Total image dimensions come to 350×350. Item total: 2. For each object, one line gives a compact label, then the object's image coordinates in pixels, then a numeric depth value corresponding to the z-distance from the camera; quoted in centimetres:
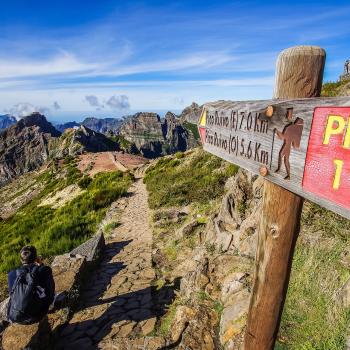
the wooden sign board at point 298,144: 156
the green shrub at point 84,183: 2949
